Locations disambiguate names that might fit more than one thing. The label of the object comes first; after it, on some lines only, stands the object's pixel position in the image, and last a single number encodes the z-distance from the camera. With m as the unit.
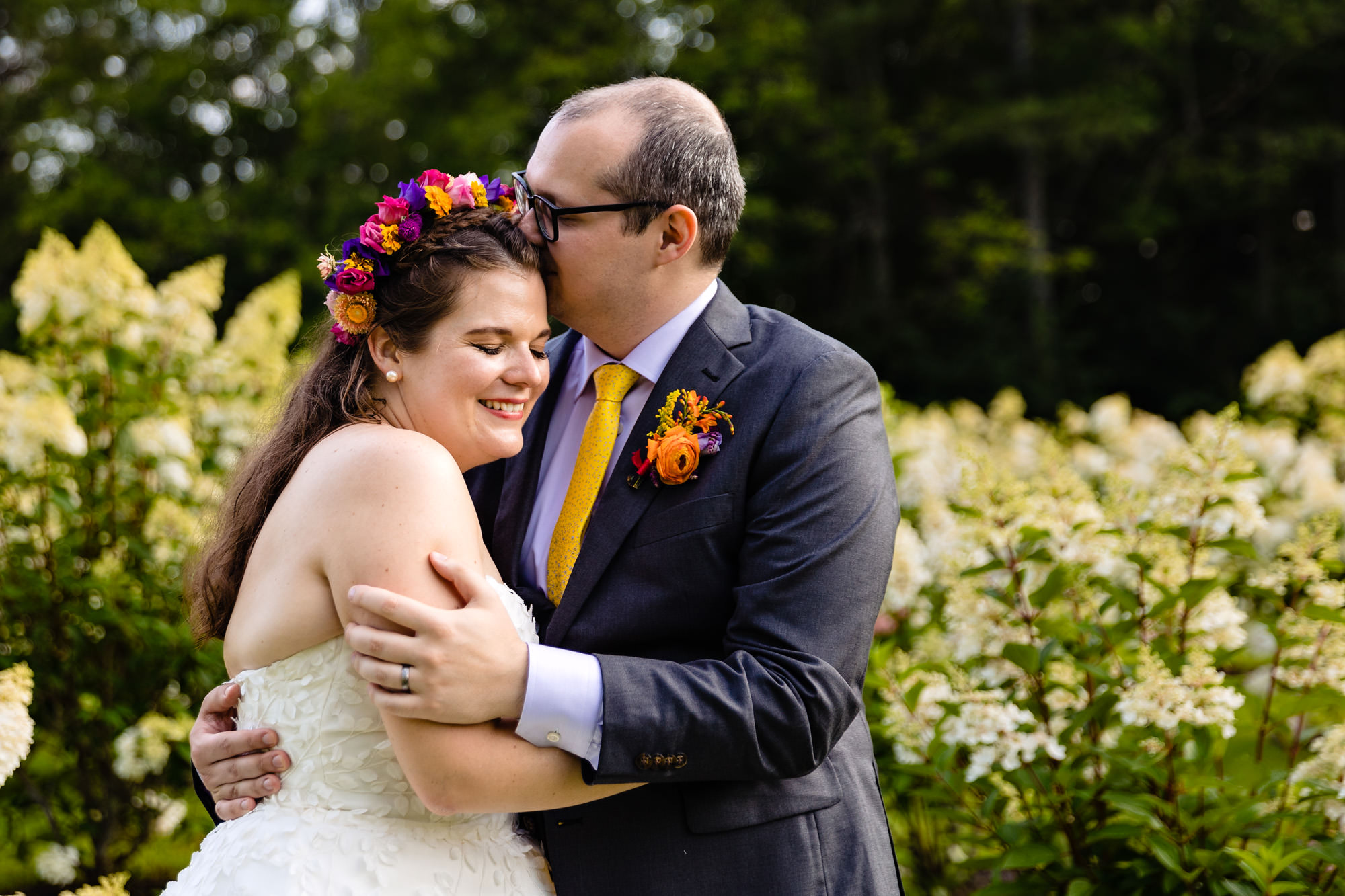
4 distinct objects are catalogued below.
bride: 1.91
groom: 1.89
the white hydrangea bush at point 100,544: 3.95
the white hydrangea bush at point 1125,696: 2.69
